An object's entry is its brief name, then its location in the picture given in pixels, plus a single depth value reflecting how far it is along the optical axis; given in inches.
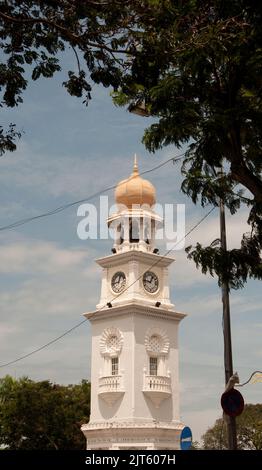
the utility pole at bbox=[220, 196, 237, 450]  570.3
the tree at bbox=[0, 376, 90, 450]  1909.4
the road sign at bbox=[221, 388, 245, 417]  498.6
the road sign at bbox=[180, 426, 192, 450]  562.6
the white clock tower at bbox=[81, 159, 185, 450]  1603.1
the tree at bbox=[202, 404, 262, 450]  2176.2
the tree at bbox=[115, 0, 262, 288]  430.3
